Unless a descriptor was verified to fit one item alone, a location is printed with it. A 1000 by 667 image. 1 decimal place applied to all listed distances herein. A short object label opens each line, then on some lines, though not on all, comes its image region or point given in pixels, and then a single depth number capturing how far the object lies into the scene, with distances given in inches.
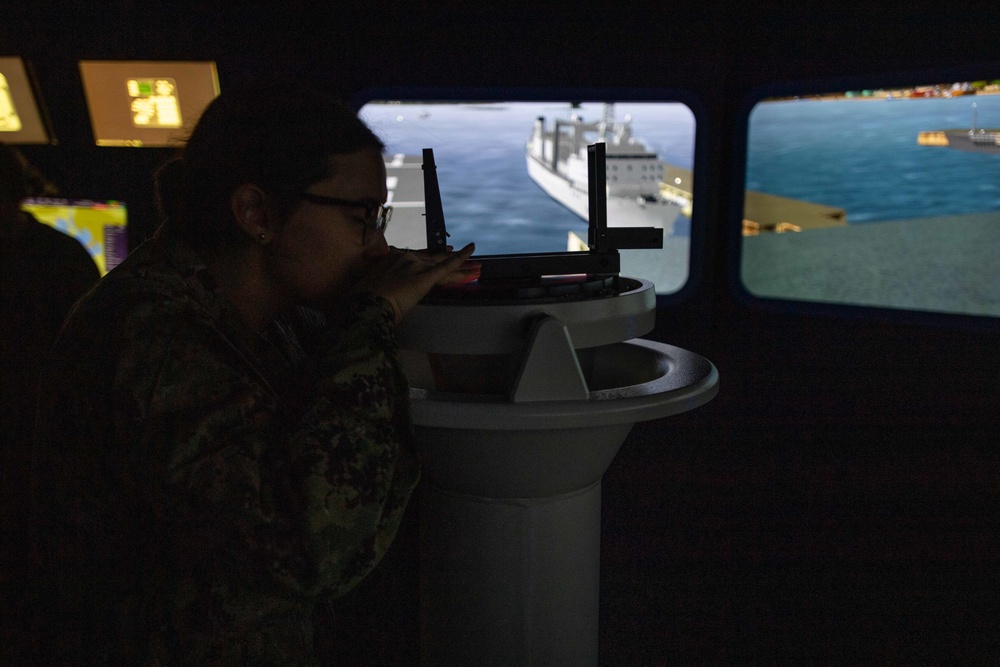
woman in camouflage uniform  35.0
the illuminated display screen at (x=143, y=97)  126.4
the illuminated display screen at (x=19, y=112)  130.6
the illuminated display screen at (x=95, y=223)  131.9
